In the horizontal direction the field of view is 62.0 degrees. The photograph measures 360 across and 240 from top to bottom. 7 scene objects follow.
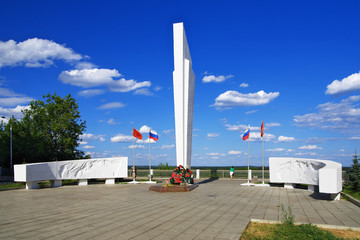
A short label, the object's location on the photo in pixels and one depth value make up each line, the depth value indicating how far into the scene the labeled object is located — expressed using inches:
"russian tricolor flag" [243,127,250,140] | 839.0
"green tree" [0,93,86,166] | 1291.8
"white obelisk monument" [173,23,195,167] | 743.1
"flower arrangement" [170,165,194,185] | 673.6
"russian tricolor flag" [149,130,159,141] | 887.7
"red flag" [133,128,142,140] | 914.1
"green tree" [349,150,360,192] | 589.6
